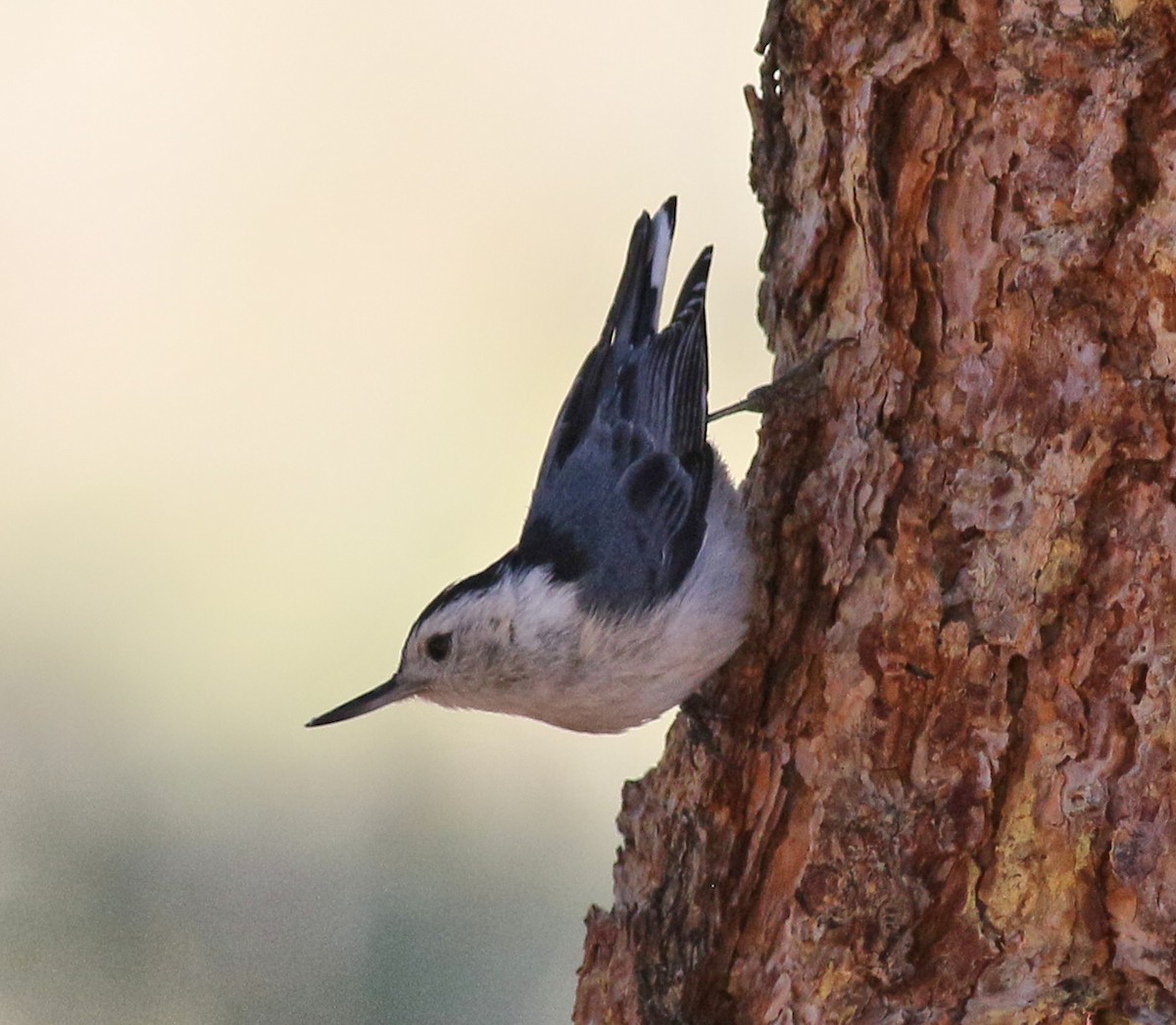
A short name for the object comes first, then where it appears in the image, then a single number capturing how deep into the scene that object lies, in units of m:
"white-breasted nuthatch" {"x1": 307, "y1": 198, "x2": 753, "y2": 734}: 5.43
